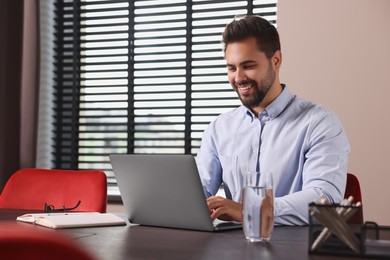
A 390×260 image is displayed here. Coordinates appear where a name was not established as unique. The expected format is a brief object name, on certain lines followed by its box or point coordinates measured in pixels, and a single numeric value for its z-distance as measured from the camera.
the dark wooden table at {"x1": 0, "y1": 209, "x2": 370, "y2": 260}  1.25
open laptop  1.55
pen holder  1.23
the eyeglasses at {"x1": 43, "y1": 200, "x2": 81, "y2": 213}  1.94
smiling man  2.17
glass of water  1.43
